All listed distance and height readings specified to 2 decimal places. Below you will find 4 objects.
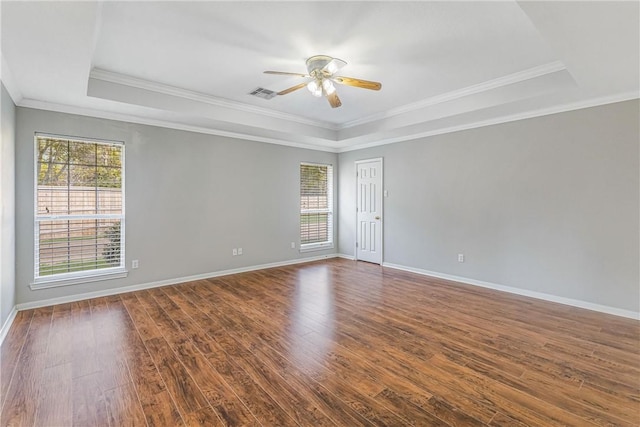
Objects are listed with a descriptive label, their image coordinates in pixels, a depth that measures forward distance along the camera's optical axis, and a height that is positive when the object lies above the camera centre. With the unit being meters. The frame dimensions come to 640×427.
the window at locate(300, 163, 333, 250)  6.58 +0.19
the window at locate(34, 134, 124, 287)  3.82 +0.07
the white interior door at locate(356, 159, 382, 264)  6.20 +0.07
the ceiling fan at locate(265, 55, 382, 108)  3.07 +1.44
